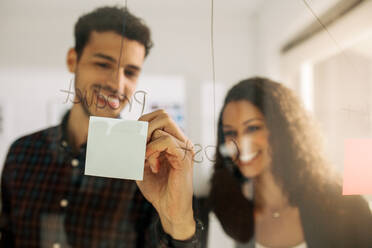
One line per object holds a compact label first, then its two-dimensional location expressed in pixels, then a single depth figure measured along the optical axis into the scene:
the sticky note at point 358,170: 0.50
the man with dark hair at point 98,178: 0.46
